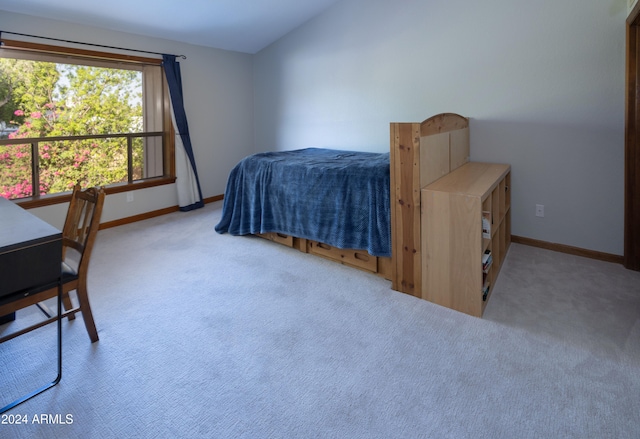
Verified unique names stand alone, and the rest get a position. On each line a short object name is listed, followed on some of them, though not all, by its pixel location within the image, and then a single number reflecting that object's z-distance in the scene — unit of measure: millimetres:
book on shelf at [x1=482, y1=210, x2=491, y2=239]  2315
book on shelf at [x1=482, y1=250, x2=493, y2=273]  2288
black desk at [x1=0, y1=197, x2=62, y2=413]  1491
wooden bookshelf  2193
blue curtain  4492
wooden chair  1685
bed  2436
